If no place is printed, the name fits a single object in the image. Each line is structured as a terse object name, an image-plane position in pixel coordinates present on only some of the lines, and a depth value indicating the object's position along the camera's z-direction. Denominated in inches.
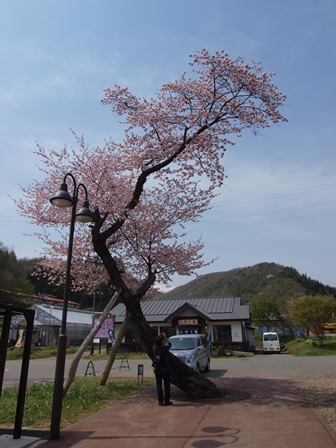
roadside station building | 1194.0
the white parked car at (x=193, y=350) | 534.2
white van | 1187.3
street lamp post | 251.4
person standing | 345.7
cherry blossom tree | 419.8
